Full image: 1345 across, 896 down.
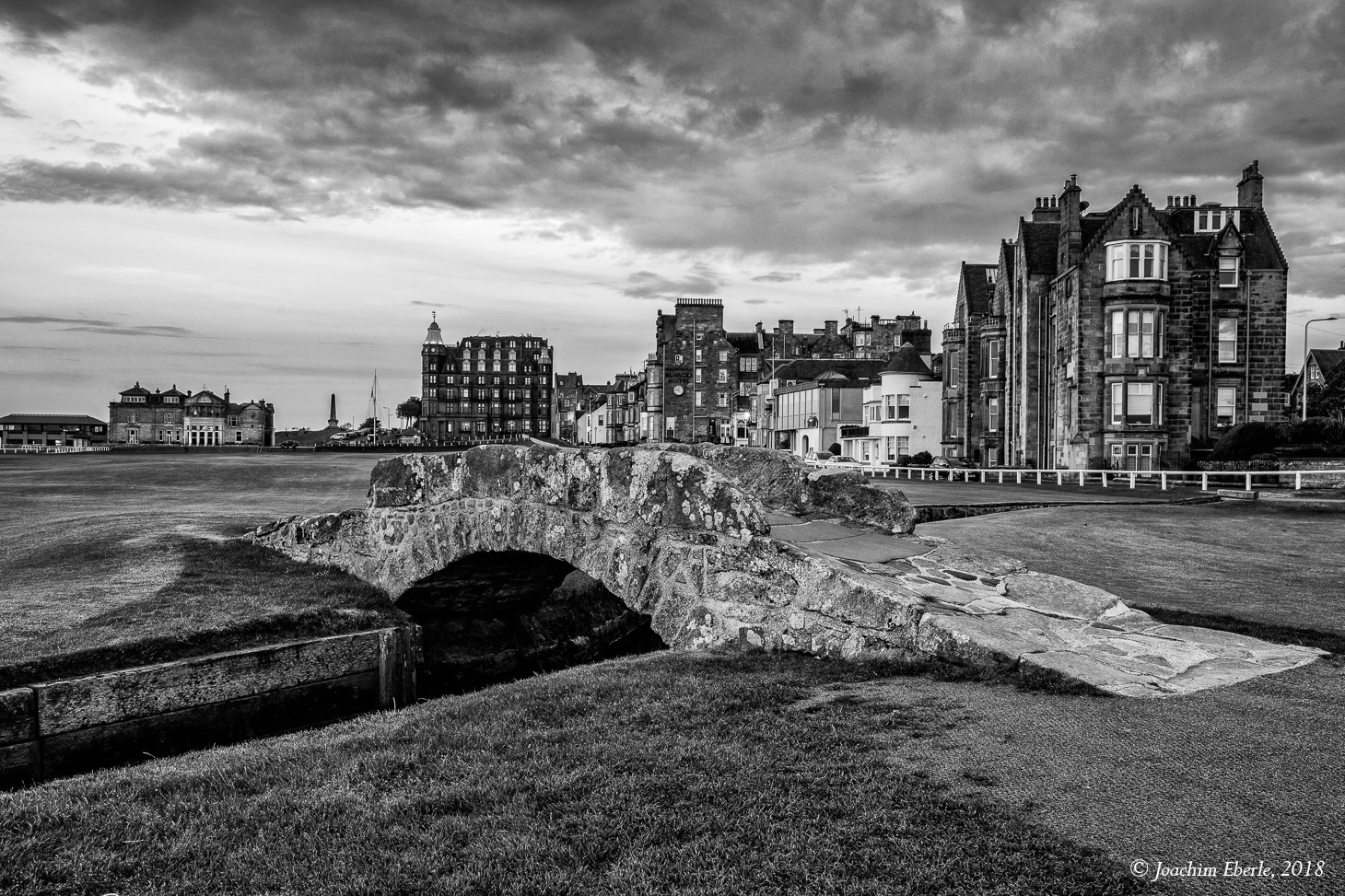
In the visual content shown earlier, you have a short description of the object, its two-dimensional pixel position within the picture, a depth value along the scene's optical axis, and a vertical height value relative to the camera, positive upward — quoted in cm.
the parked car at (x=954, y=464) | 4768 -85
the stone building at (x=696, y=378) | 10650 +892
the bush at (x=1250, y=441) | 3900 +42
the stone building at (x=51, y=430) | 15012 +312
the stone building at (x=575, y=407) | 19059 +941
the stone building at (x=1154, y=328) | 4206 +612
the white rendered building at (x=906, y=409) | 6600 +316
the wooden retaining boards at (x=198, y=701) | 824 -271
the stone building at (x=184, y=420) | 17725 +581
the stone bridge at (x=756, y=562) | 705 -120
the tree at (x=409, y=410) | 19475 +868
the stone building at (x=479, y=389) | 18150 +1274
